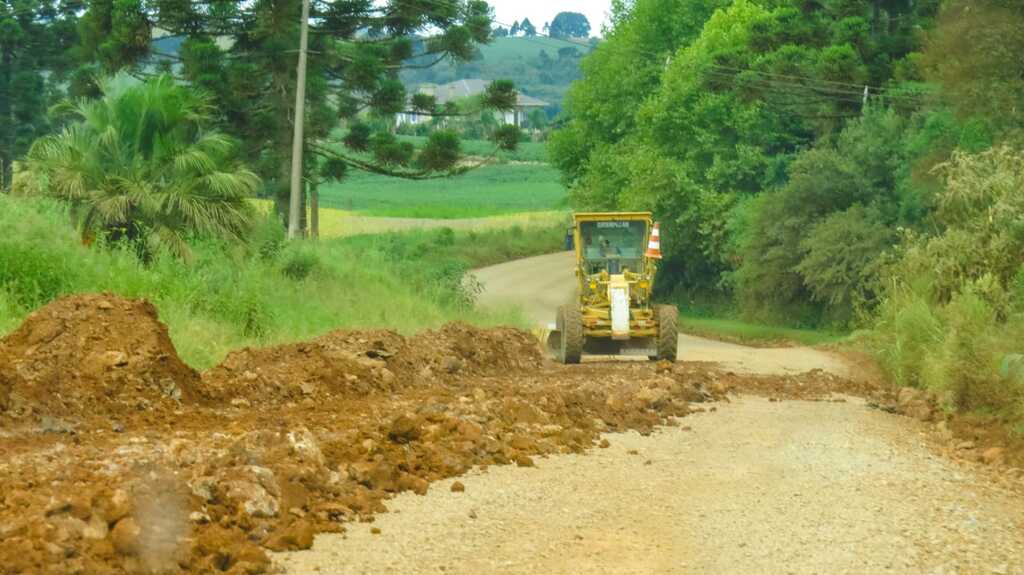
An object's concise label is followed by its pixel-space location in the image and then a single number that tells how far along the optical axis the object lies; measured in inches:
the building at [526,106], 6994.1
